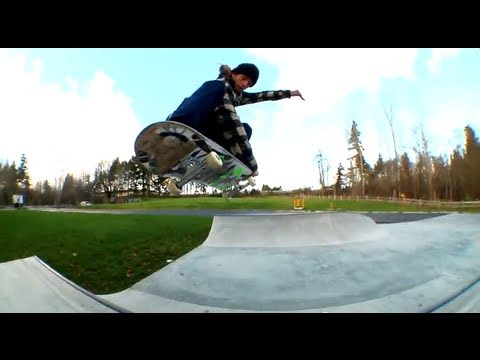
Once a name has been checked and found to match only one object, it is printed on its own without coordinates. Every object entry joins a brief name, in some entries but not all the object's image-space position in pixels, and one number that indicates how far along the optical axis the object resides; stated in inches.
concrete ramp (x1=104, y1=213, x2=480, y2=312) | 79.2
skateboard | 97.3
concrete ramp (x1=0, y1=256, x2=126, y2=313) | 60.7
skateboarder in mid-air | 97.7
